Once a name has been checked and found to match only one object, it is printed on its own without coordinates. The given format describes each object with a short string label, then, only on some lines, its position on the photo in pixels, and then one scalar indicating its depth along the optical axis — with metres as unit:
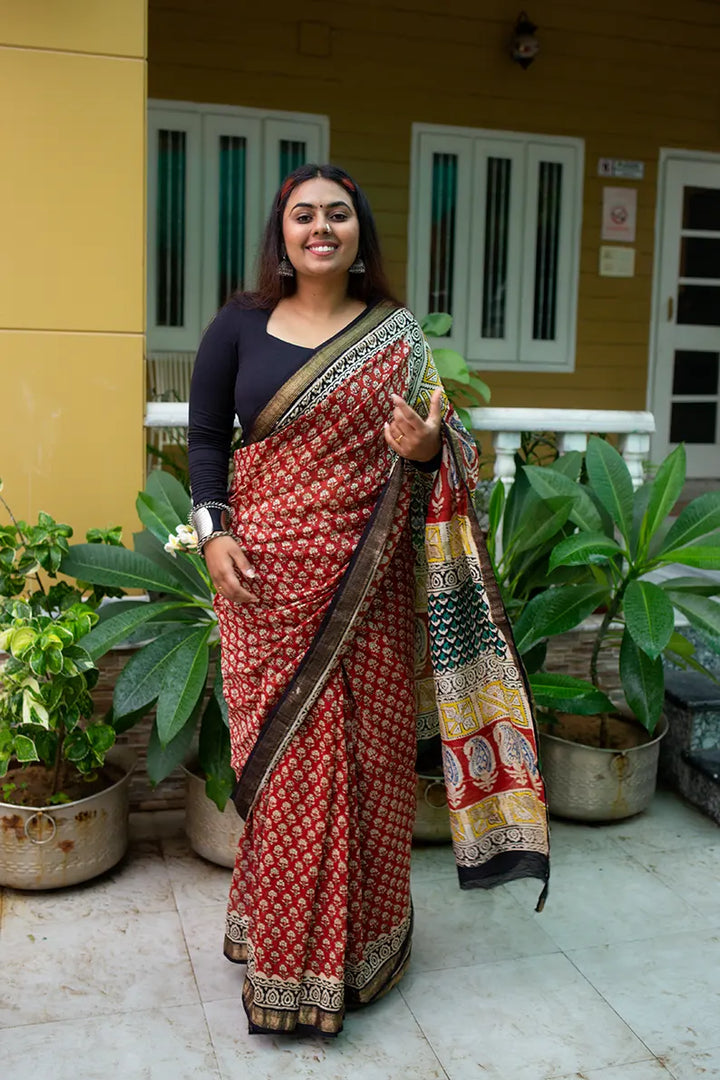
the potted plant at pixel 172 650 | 2.65
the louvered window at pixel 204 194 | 5.52
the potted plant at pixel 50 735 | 2.49
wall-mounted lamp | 5.80
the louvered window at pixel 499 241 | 5.97
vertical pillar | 2.86
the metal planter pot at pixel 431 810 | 3.01
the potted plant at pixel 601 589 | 2.87
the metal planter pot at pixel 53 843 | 2.67
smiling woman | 2.08
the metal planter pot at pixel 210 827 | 2.80
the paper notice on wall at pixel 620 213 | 6.29
